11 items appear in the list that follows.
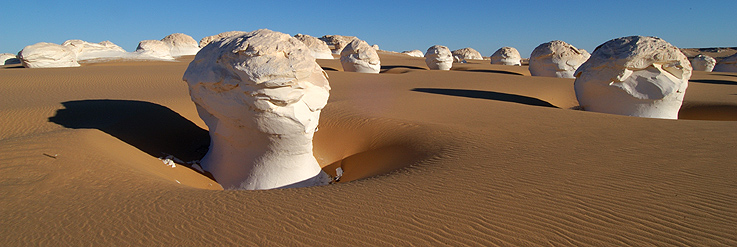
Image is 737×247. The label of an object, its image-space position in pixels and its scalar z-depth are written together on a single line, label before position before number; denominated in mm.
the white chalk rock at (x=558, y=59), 16234
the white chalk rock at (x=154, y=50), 22553
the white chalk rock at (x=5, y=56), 25638
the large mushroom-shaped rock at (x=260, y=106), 4609
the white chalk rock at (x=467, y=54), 36344
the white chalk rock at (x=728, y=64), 25344
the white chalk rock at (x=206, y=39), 33466
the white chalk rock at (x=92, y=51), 19641
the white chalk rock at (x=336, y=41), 35134
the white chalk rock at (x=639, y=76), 7789
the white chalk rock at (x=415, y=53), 44156
